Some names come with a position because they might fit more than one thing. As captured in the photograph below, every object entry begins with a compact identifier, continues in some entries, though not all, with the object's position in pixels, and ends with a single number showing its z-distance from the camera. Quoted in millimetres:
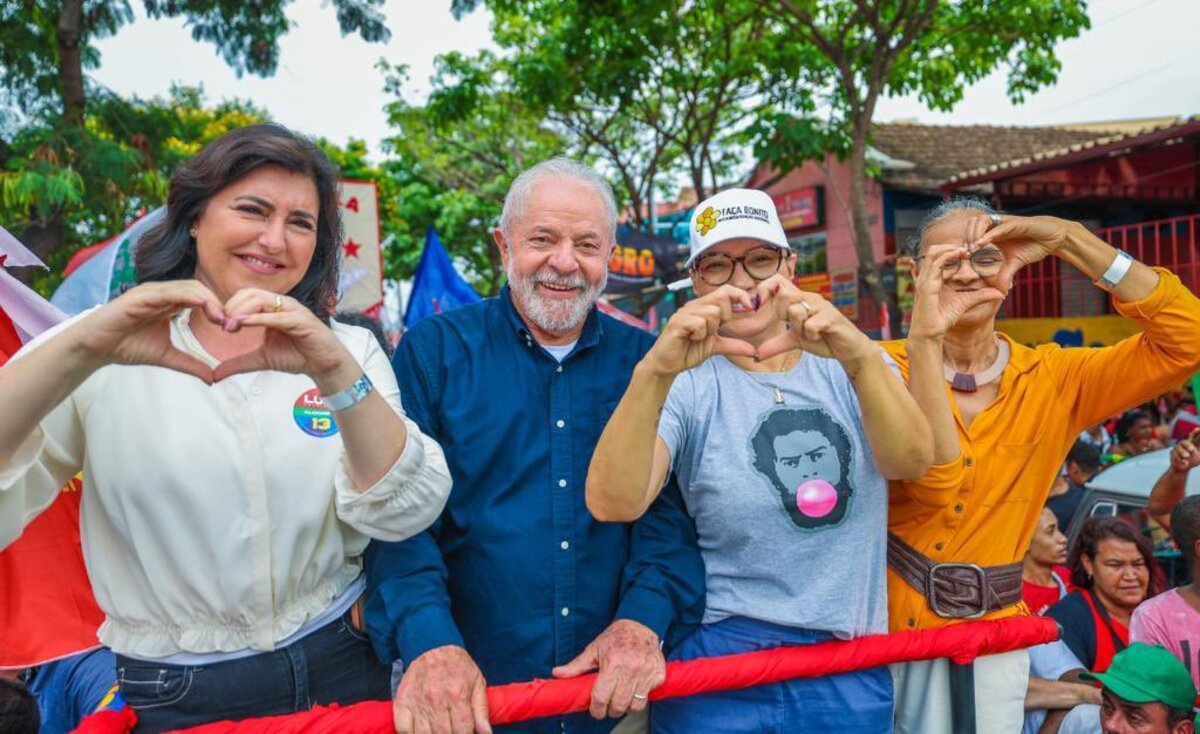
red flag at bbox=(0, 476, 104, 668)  2570
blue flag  8656
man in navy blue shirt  2062
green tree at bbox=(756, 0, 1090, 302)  10000
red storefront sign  18016
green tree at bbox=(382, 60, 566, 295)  17625
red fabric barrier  1751
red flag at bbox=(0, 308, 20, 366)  2908
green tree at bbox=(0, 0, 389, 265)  7098
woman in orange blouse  2320
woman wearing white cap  2092
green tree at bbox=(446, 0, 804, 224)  11305
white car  4418
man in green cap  2896
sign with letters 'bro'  12891
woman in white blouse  1759
